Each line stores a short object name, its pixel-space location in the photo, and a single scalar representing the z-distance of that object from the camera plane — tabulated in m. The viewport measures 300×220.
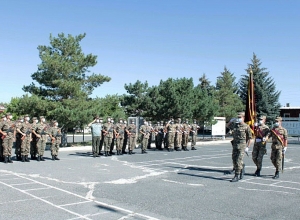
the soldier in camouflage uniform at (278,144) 10.42
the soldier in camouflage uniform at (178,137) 19.61
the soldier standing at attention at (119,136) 16.88
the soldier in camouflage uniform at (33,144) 14.37
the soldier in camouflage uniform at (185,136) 19.98
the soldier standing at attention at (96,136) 15.92
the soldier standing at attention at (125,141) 17.70
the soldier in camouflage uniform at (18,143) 14.01
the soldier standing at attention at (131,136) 17.41
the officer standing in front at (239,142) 9.77
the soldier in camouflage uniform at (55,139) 14.41
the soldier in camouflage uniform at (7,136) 13.25
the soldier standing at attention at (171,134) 19.42
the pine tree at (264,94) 39.78
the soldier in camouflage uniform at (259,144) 10.64
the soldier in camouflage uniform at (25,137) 13.77
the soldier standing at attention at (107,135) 16.38
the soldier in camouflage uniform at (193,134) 20.58
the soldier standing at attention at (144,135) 18.06
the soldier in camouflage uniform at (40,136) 14.18
